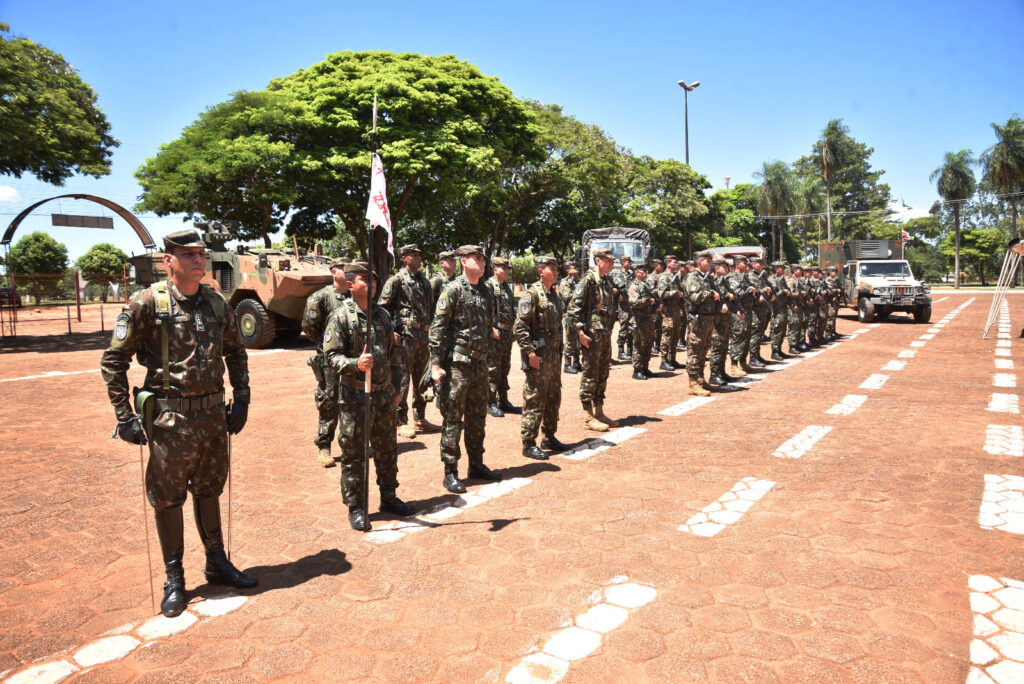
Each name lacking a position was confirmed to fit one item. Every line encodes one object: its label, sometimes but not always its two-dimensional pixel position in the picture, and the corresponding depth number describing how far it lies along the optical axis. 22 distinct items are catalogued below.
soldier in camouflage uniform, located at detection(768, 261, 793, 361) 13.26
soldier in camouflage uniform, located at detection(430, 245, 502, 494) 5.46
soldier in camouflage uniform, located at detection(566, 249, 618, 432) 7.33
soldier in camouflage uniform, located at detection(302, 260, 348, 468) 6.18
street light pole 37.29
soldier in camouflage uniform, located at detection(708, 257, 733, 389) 9.92
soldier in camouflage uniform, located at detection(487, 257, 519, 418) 6.98
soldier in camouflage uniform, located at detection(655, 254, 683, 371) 11.29
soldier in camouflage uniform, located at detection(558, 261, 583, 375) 10.34
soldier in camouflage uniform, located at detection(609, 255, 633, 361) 11.85
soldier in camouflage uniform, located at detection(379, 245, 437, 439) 7.02
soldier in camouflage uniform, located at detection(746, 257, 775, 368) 12.01
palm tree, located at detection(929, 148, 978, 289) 50.88
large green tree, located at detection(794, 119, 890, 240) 61.50
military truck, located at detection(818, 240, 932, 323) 20.22
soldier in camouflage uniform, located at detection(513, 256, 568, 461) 6.21
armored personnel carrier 14.56
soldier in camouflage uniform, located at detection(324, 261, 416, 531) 4.62
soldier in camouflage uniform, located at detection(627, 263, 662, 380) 10.93
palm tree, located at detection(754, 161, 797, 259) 59.09
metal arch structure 20.61
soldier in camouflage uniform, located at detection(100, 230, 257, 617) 3.47
